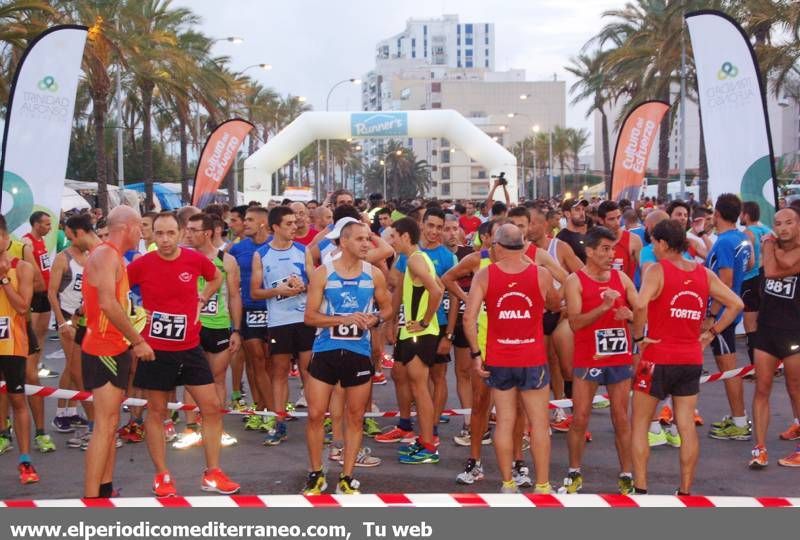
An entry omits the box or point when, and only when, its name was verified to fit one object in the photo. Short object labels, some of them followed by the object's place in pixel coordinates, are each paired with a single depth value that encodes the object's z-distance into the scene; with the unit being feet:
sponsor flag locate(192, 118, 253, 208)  79.15
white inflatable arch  112.78
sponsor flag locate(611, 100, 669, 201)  67.31
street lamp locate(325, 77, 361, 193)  182.36
